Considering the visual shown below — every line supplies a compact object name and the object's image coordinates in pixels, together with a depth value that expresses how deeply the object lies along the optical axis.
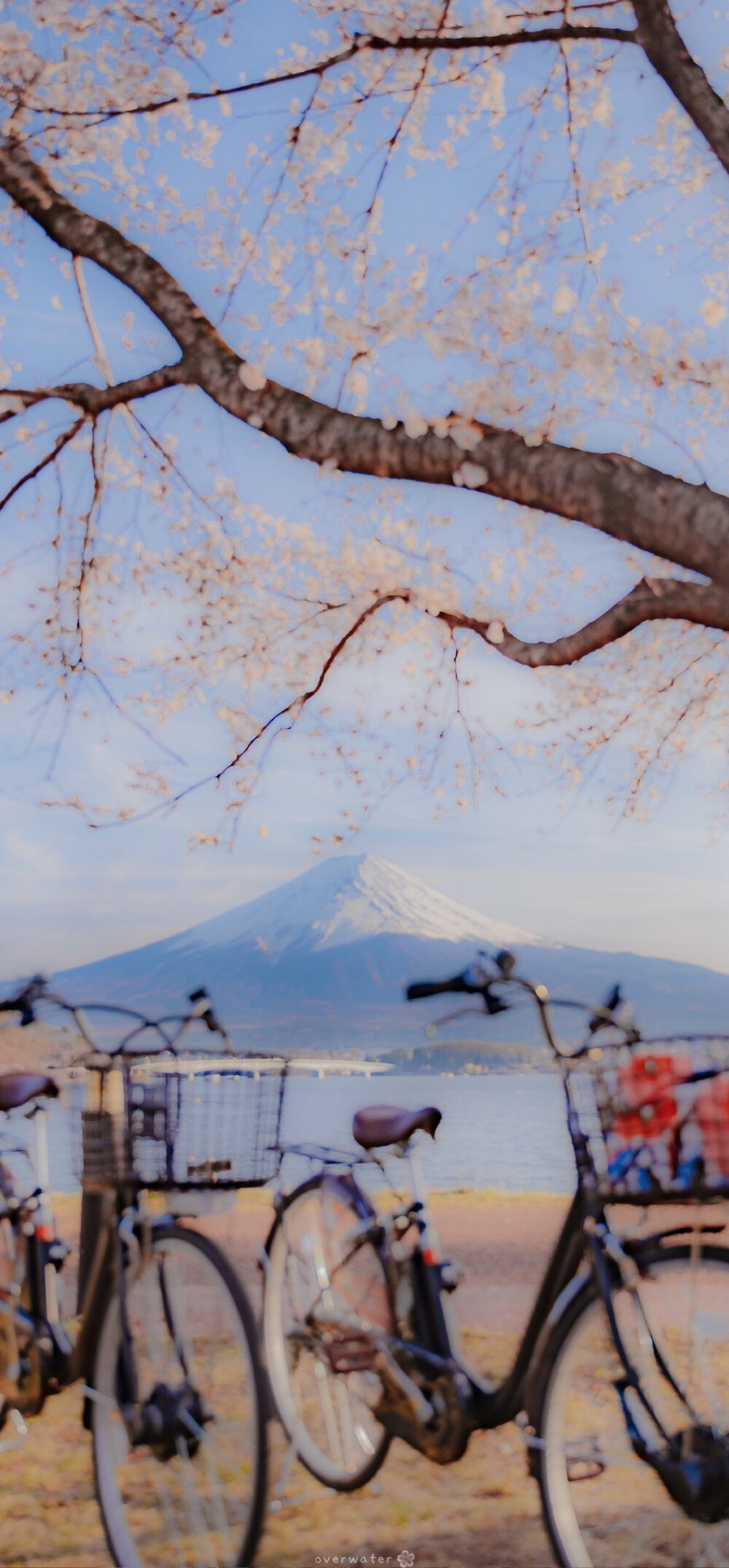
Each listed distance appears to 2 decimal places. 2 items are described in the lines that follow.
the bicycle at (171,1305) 2.29
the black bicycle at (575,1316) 1.92
